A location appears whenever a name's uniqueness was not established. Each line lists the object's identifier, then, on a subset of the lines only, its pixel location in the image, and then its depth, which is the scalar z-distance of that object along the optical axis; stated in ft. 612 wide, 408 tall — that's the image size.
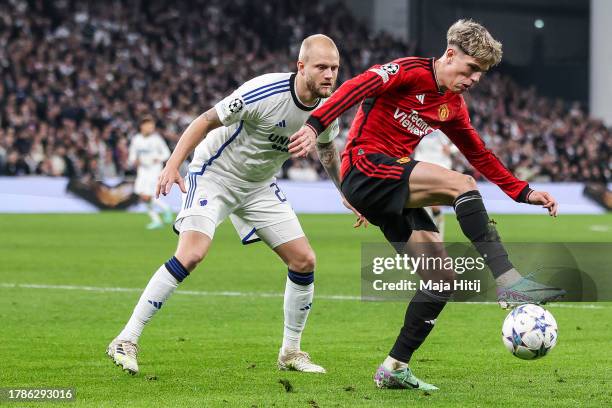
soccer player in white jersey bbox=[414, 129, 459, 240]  114.42
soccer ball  39.27
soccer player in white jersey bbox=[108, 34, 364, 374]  44.65
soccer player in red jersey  37.91
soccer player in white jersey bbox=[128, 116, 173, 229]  144.97
